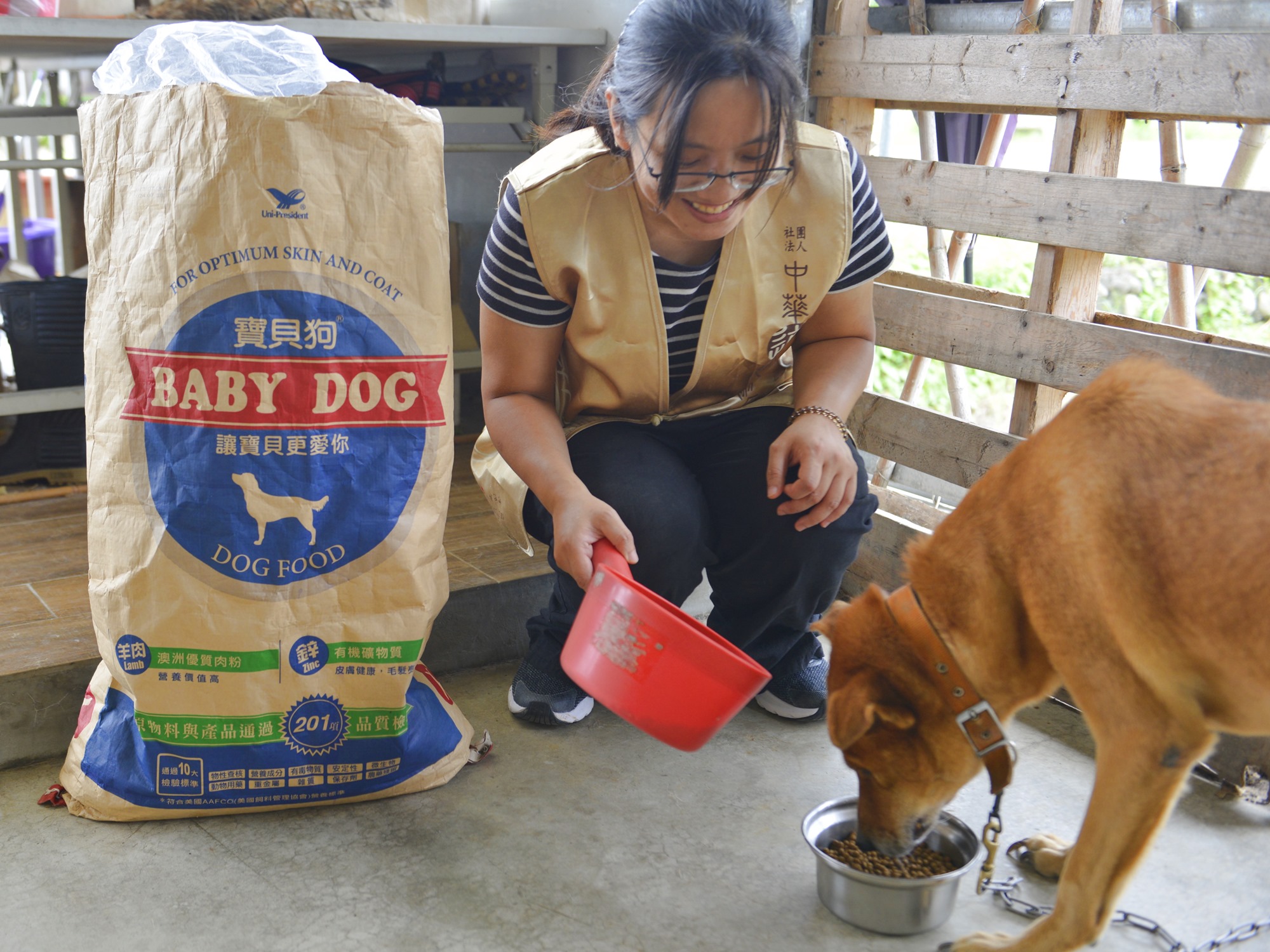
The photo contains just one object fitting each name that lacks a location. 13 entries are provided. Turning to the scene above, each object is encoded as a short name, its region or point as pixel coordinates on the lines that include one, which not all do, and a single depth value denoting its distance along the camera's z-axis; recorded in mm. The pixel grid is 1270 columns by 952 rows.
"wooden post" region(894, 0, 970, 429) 2738
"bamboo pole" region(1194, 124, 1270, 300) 2094
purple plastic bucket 5488
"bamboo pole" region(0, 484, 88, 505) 2707
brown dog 1200
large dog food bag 1596
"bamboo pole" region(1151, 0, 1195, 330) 2197
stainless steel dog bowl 1472
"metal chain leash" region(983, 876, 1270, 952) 1491
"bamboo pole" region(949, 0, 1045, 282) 2172
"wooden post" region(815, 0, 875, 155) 2523
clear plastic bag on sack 1664
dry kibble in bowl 1542
